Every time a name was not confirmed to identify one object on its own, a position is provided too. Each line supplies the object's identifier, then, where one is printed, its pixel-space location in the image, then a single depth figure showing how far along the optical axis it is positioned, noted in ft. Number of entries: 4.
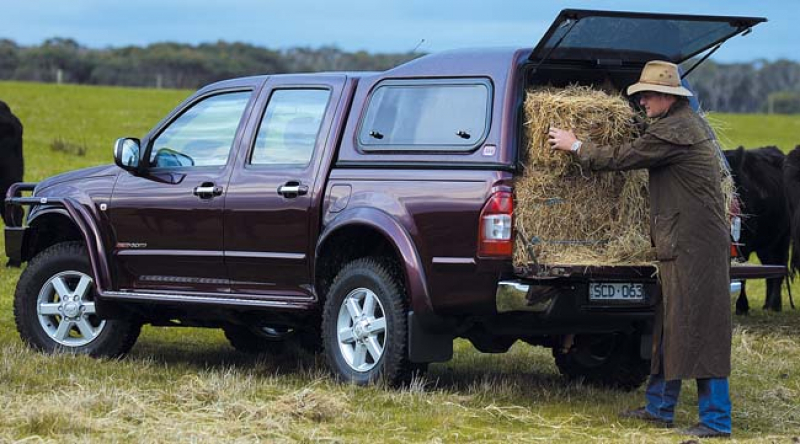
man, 45.33
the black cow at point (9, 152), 107.22
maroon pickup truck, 48.26
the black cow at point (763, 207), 92.58
